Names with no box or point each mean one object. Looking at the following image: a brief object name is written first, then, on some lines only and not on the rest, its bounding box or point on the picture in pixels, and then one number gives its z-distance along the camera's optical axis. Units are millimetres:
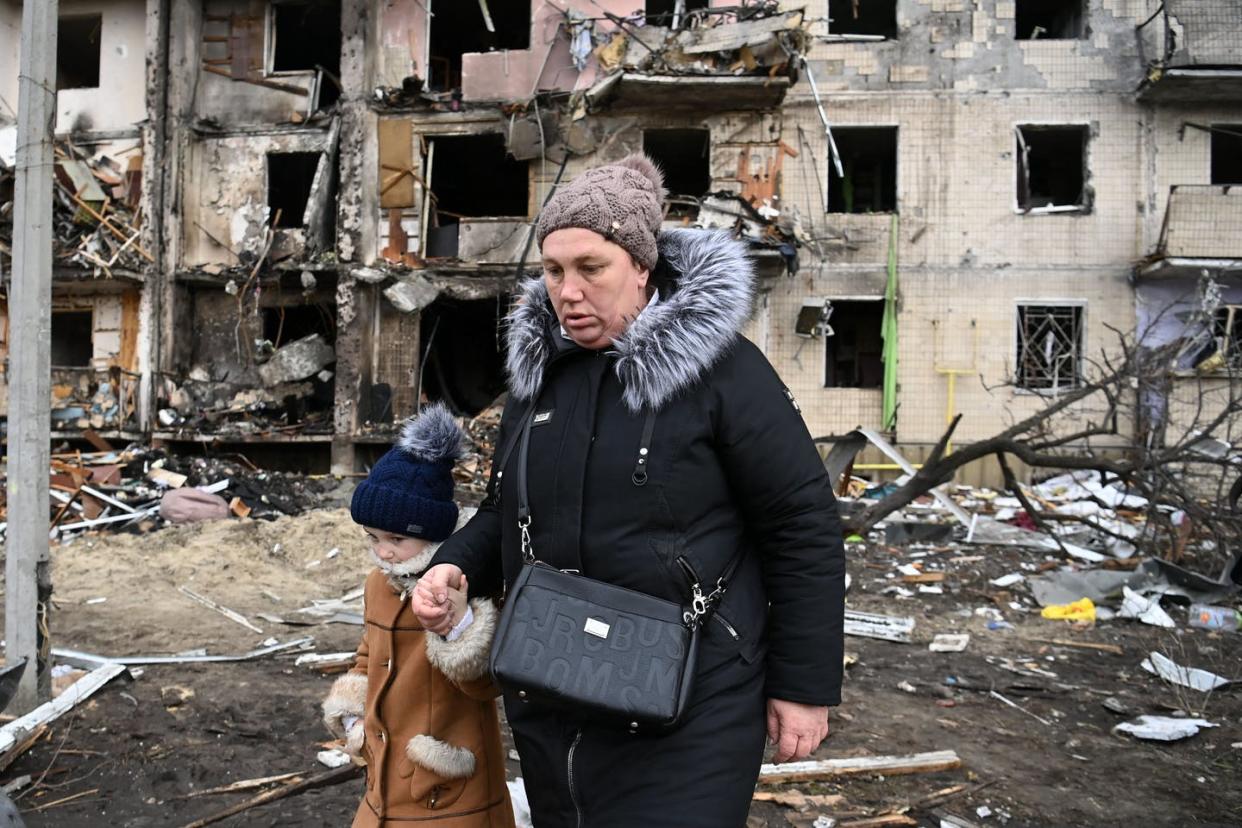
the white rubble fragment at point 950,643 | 6512
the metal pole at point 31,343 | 4176
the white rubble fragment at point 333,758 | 4059
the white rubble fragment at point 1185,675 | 5457
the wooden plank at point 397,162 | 16484
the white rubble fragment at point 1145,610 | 7055
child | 2293
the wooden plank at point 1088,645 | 6453
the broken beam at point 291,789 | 3474
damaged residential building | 15516
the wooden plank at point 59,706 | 3969
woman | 1728
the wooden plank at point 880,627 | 6797
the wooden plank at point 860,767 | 3908
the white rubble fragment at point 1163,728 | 4617
